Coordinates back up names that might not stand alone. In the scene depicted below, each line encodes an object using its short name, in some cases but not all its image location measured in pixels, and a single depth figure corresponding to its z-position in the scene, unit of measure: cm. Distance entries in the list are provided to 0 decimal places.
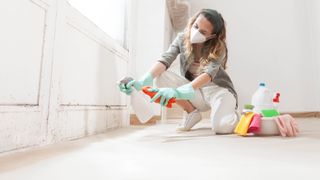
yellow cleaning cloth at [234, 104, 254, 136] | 107
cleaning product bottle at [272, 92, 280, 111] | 147
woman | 115
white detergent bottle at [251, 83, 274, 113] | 144
